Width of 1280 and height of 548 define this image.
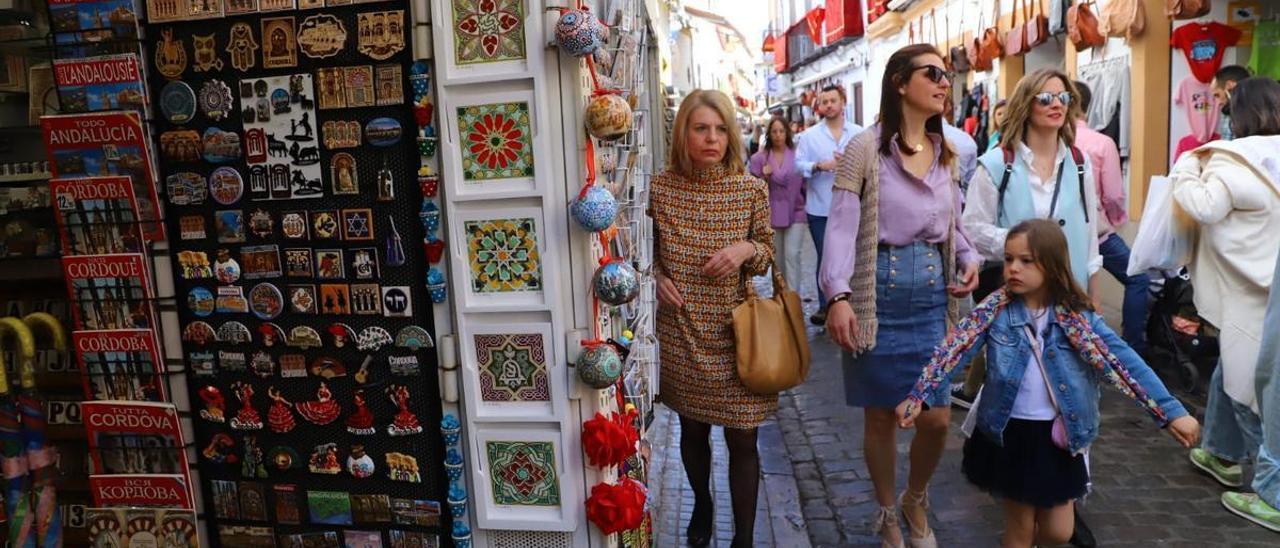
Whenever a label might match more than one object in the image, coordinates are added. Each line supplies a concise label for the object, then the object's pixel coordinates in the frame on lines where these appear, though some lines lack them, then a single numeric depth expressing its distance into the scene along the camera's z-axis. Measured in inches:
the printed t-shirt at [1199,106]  301.6
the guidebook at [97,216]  116.8
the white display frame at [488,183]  106.3
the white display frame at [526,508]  115.6
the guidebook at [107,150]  115.1
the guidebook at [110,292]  118.5
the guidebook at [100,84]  114.6
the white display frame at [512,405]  112.0
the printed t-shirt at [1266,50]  285.1
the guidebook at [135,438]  122.3
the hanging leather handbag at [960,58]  527.5
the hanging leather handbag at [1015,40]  425.4
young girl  117.3
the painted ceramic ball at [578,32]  101.3
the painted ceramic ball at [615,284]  108.3
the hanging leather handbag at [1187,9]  275.9
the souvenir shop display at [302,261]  111.3
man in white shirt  284.2
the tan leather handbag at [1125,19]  323.0
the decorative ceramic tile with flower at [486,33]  105.7
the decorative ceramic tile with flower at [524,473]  116.5
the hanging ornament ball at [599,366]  108.5
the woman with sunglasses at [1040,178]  149.0
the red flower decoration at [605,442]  111.3
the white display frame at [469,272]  109.2
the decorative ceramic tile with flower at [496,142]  107.3
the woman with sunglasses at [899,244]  133.4
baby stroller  220.8
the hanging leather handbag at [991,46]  463.5
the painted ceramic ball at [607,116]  105.7
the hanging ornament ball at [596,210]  104.8
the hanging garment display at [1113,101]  348.8
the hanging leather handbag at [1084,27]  350.0
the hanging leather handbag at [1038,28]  405.1
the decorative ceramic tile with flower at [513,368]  113.3
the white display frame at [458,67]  105.1
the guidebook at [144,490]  124.3
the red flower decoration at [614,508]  114.0
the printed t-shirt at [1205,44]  297.4
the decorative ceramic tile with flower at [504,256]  110.0
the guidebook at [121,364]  120.4
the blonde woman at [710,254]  133.0
